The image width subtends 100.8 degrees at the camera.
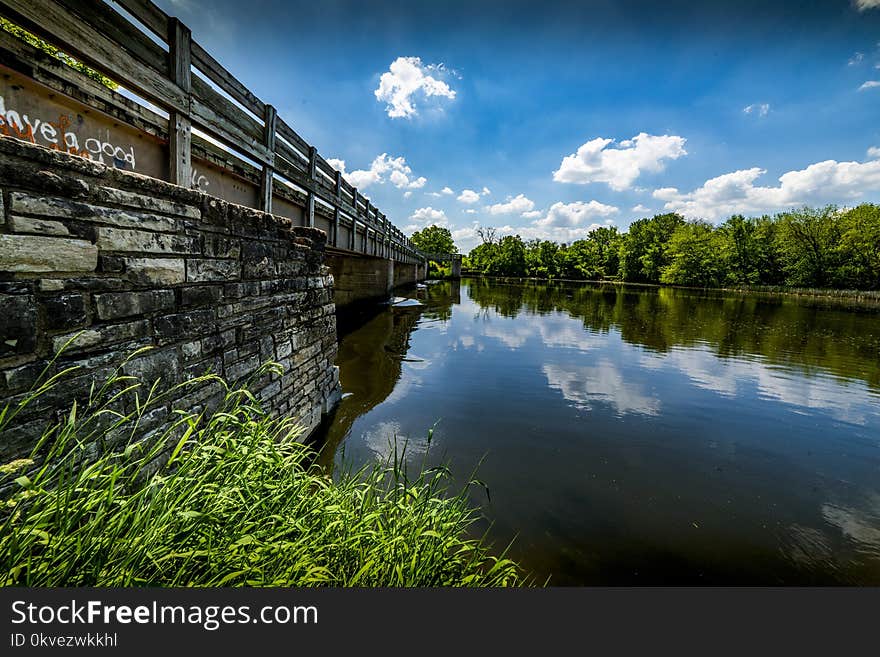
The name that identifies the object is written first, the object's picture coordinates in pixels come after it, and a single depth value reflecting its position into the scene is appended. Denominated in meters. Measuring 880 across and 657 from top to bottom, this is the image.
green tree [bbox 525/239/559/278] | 90.62
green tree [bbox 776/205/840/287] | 54.19
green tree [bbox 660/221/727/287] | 64.88
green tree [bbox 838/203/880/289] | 49.44
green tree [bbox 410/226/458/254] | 101.86
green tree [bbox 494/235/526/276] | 91.06
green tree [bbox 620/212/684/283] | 74.44
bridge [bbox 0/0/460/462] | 2.12
